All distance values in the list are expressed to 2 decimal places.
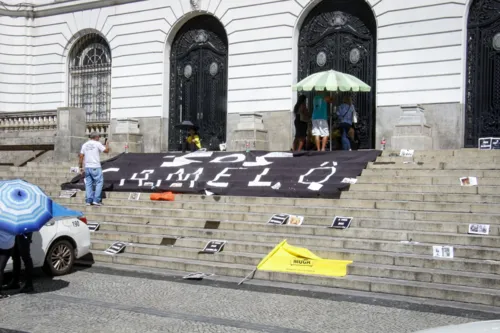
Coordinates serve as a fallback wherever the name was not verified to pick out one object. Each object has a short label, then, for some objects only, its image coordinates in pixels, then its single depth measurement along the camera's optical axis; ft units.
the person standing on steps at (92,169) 49.08
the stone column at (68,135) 70.90
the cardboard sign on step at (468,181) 42.45
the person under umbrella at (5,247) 29.63
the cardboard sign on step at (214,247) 38.45
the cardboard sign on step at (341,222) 38.61
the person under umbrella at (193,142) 68.23
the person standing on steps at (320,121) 58.39
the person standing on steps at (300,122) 61.82
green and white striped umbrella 55.31
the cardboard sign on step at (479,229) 34.99
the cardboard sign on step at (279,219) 40.73
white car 34.32
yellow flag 33.63
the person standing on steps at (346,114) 59.62
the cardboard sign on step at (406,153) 50.60
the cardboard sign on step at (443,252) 33.14
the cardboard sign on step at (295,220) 40.57
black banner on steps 47.19
